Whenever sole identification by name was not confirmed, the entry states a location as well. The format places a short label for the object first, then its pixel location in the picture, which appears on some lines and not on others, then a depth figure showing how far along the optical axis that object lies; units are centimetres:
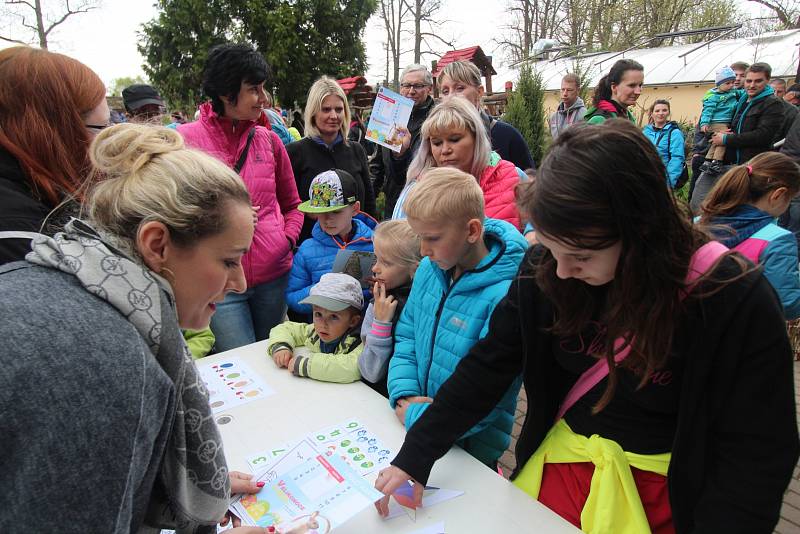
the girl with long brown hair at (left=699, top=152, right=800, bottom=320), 244
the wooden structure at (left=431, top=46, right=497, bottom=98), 1028
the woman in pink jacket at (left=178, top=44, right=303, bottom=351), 254
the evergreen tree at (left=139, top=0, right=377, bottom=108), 1658
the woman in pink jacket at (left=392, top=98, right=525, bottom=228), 243
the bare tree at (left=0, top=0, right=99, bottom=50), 1508
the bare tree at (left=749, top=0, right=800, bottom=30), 1788
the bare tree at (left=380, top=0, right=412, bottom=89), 2319
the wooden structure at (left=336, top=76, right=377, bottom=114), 746
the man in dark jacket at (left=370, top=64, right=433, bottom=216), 357
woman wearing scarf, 65
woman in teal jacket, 612
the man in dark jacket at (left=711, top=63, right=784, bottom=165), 543
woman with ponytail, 395
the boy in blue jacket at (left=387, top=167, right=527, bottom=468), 164
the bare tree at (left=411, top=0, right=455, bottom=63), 2228
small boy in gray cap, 198
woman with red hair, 130
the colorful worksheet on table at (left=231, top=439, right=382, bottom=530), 126
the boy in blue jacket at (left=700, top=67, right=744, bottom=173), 642
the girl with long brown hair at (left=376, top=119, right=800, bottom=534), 100
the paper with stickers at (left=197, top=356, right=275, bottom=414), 180
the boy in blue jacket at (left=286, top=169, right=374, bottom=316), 272
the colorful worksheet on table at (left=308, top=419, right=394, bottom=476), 145
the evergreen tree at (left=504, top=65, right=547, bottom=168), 884
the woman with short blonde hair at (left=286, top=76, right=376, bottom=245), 336
